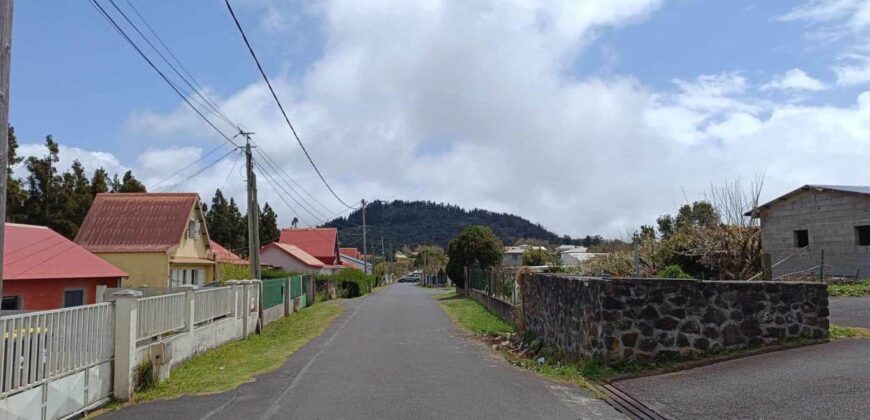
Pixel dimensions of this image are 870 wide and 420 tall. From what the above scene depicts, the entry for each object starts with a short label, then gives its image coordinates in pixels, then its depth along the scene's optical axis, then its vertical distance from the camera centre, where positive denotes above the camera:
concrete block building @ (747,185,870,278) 26.06 +1.63
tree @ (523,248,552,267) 51.87 +1.40
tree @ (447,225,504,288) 47.16 +1.88
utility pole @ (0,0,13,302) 6.89 +2.11
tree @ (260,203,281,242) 71.81 +6.01
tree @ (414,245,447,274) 105.44 +3.30
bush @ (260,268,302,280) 37.04 +0.44
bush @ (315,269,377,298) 53.41 -0.12
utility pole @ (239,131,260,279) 24.20 +2.14
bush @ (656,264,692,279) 17.58 +0.04
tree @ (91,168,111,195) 40.88 +6.03
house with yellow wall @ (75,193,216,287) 34.59 +2.51
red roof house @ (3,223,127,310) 23.27 +0.54
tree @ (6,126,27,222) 29.83 +4.28
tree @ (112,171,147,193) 45.47 +6.51
